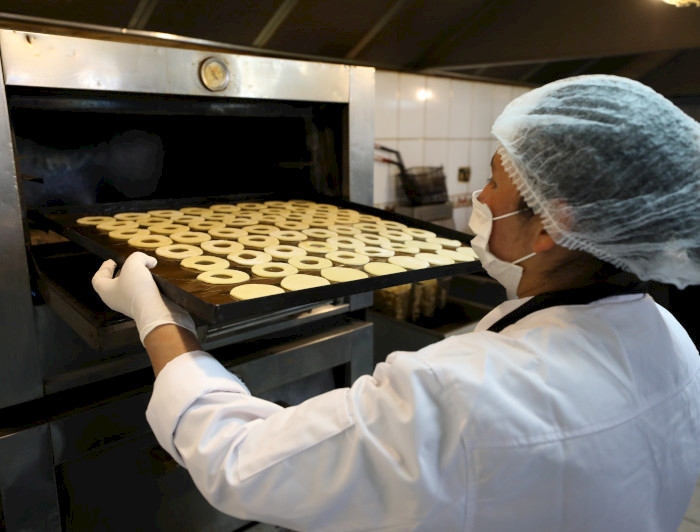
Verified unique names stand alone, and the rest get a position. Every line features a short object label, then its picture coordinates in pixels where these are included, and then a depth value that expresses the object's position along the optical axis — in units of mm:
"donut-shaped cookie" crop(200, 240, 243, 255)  1458
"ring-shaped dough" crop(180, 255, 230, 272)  1315
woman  730
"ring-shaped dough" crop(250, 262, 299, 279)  1296
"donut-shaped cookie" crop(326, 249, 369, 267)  1393
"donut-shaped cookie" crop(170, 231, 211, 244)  1514
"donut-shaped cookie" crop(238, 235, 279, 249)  1516
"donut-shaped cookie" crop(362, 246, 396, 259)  1479
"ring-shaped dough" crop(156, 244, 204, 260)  1381
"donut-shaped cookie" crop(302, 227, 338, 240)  1615
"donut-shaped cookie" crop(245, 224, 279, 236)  1648
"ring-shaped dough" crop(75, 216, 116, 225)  1594
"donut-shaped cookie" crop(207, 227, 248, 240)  1594
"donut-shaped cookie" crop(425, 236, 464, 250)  1625
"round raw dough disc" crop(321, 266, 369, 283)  1231
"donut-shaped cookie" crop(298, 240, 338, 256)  1479
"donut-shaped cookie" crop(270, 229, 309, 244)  1577
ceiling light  1931
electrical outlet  3725
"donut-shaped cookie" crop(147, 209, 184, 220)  1768
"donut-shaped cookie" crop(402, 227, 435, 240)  1720
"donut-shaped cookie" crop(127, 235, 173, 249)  1421
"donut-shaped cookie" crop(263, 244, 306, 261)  1430
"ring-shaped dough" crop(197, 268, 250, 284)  1220
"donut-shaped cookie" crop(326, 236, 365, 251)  1530
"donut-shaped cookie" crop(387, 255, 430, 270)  1345
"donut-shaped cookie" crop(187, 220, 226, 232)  1664
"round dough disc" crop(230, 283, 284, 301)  1084
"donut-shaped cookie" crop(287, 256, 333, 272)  1342
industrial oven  1205
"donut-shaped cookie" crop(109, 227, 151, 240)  1482
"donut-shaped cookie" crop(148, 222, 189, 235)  1567
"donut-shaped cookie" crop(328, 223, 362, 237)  1668
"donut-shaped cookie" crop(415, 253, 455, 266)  1395
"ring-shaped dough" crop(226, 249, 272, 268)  1371
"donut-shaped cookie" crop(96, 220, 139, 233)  1542
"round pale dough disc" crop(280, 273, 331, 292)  1171
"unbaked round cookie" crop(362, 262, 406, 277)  1288
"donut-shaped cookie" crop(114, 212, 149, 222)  1688
